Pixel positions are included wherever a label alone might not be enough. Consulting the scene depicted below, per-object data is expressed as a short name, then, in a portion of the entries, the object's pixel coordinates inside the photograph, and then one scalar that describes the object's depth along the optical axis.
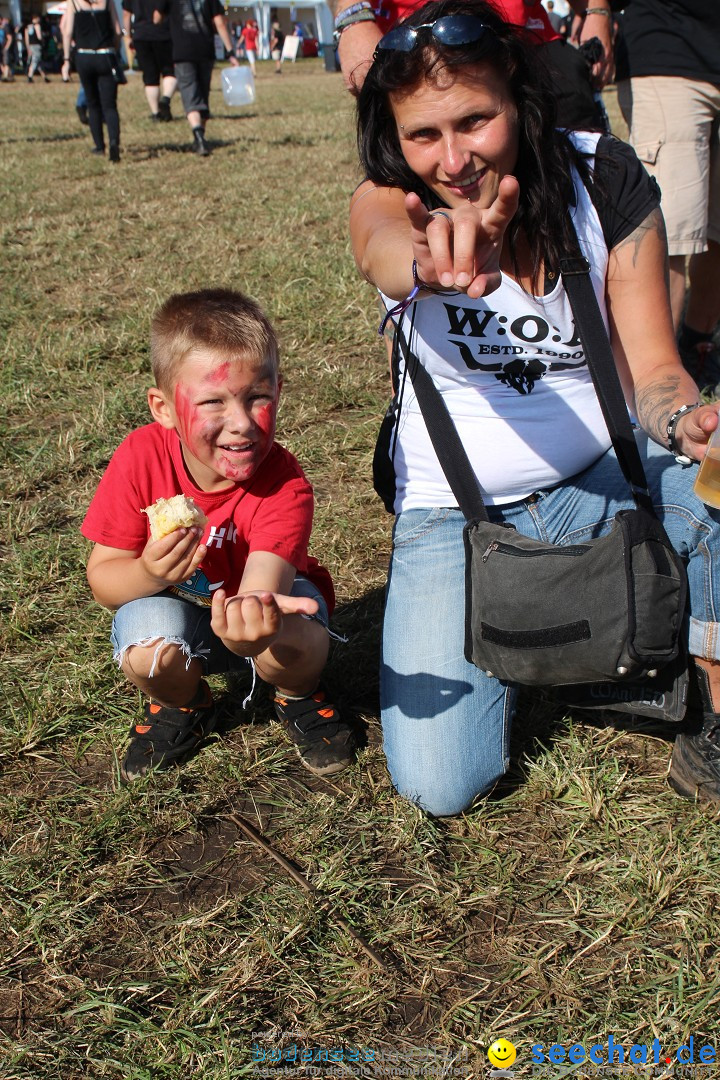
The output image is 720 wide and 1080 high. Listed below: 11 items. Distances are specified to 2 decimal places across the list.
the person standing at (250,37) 37.78
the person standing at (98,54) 9.61
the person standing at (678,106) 3.96
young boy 2.26
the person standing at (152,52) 12.60
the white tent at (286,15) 38.28
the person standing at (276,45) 37.94
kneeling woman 2.14
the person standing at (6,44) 28.90
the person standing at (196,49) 10.54
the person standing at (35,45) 28.98
